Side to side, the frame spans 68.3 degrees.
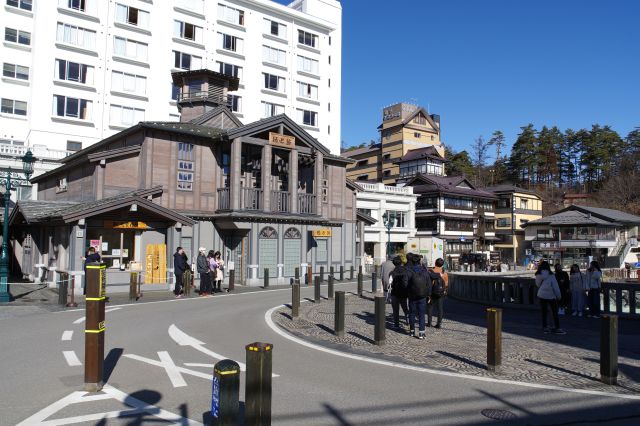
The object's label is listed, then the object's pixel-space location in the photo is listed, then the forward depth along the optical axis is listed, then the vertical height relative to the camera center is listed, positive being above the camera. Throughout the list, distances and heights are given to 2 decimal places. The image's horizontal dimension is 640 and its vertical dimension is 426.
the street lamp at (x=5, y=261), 16.06 -1.07
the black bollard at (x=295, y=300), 13.49 -1.88
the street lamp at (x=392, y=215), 43.31 +1.97
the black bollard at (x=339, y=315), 10.76 -1.83
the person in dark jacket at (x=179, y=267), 18.73 -1.36
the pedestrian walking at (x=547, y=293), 11.30 -1.33
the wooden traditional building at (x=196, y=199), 20.42 +1.78
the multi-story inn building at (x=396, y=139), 65.56 +13.84
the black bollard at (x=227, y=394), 4.40 -1.50
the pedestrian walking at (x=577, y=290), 14.48 -1.61
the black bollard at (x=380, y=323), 9.60 -1.81
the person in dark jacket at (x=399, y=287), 10.81 -1.21
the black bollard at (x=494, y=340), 7.74 -1.69
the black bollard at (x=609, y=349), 7.05 -1.67
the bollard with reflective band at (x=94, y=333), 6.53 -1.40
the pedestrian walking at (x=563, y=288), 13.60 -1.52
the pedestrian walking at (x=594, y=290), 14.26 -1.56
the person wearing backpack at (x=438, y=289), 11.63 -1.30
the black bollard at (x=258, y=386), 4.74 -1.56
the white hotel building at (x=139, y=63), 36.66 +15.40
